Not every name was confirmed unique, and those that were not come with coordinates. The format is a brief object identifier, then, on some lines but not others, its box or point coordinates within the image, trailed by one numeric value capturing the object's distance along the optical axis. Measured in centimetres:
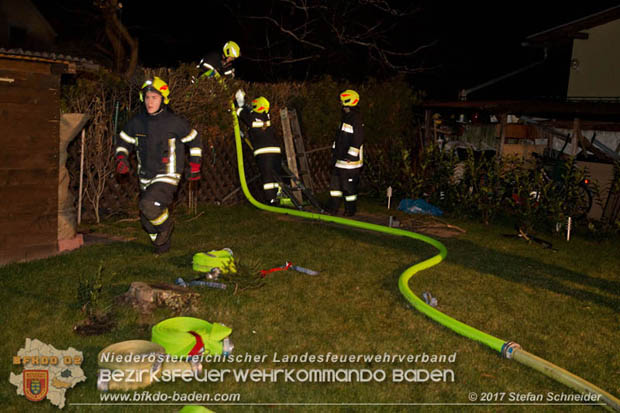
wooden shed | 660
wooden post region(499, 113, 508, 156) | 1189
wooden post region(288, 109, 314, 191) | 1202
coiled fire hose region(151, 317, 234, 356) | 434
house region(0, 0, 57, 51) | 3722
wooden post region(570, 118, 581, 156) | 1119
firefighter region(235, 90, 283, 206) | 1052
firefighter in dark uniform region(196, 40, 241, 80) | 1076
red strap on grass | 664
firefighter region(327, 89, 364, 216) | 1034
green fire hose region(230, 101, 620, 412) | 408
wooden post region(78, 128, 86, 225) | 856
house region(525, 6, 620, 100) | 1541
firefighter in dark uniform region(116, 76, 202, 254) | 715
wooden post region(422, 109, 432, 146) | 1386
